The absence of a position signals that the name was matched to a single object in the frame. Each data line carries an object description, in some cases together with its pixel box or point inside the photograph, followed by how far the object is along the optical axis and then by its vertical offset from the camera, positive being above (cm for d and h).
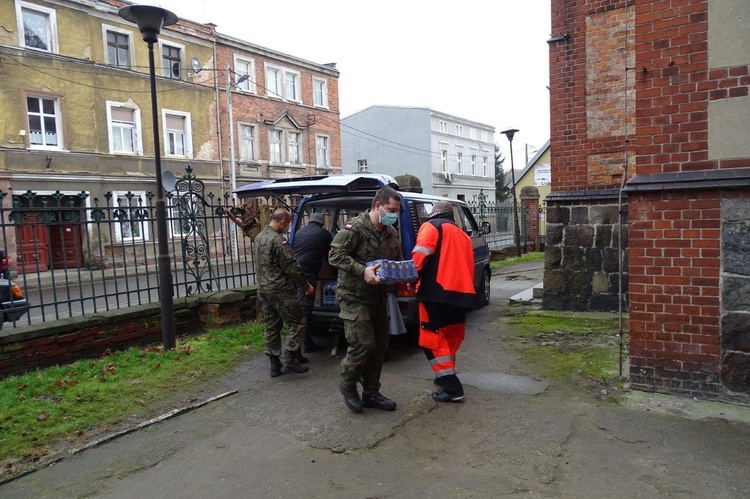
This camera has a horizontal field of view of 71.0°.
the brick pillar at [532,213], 2042 -18
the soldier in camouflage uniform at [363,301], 439 -73
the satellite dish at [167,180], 636 +53
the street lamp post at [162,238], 598 -17
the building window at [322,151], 2953 +372
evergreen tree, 5588 +322
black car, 543 -77
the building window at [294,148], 2808 +380
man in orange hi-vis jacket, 451 -69
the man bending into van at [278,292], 554 -76
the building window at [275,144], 2691 +387
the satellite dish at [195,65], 2306 +694
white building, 4056 +540
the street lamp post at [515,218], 1869 -33
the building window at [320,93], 2959 +707
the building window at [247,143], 2536 +378
